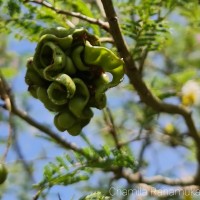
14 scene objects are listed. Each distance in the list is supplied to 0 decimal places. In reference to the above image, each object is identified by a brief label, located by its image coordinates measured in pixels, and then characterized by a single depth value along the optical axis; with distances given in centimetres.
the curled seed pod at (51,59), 60
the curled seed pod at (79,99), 61
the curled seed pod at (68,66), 61
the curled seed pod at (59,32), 62
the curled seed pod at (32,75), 62
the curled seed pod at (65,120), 61
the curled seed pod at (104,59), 61
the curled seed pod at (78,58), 61
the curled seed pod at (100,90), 61
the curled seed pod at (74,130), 62
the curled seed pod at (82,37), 62
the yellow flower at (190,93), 106
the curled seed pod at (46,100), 61
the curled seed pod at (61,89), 60
